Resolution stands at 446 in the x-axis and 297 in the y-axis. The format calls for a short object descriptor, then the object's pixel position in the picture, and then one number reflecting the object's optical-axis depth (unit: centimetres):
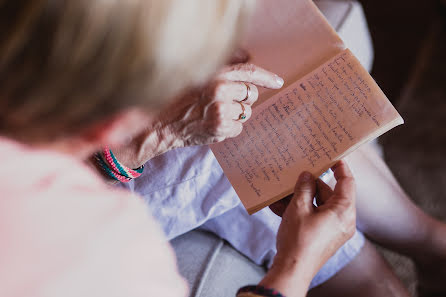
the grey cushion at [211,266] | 76
